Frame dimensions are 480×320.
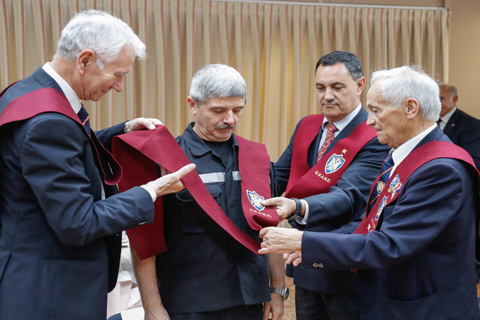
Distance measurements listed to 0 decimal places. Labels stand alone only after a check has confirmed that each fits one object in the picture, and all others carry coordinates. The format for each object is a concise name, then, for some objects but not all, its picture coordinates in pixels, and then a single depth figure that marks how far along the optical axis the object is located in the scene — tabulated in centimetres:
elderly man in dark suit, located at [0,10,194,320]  123
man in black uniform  164
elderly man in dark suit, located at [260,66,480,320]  146
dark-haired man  195
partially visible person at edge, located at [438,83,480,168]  458
